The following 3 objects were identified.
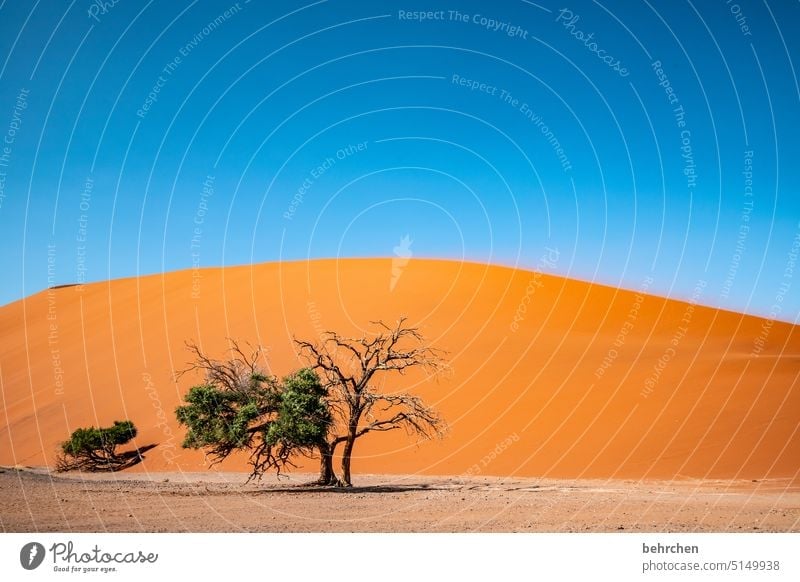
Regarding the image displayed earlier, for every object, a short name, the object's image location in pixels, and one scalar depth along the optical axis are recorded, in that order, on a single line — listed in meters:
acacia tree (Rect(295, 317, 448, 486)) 23.77
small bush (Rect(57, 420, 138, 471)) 33.00
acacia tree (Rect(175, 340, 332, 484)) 22.47
